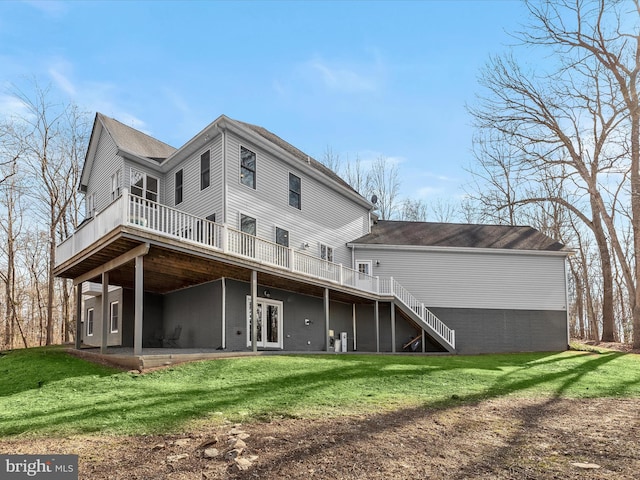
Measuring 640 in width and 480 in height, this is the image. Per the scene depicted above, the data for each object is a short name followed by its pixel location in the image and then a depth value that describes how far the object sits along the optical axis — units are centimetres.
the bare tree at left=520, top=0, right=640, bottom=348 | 2016
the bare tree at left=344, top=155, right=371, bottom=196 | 3909
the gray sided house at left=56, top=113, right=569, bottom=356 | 1373
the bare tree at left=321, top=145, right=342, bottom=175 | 3919
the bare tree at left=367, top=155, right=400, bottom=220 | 3884
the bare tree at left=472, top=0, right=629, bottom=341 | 2147
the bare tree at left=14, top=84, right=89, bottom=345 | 2739
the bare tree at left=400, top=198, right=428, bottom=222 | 4094
